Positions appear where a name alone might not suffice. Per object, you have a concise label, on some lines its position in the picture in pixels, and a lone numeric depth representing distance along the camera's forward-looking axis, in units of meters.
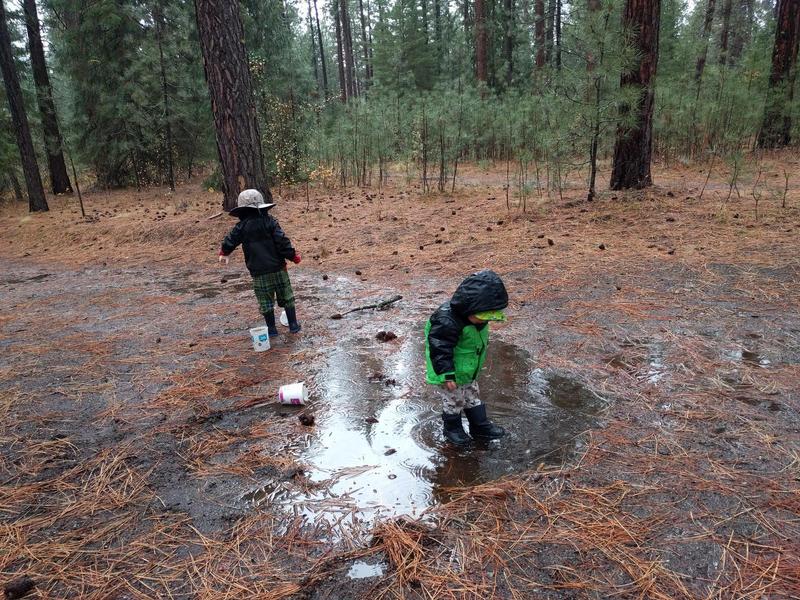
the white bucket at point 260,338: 4.29
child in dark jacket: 4.47
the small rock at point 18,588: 1.92
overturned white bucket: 3.32
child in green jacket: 2.60
